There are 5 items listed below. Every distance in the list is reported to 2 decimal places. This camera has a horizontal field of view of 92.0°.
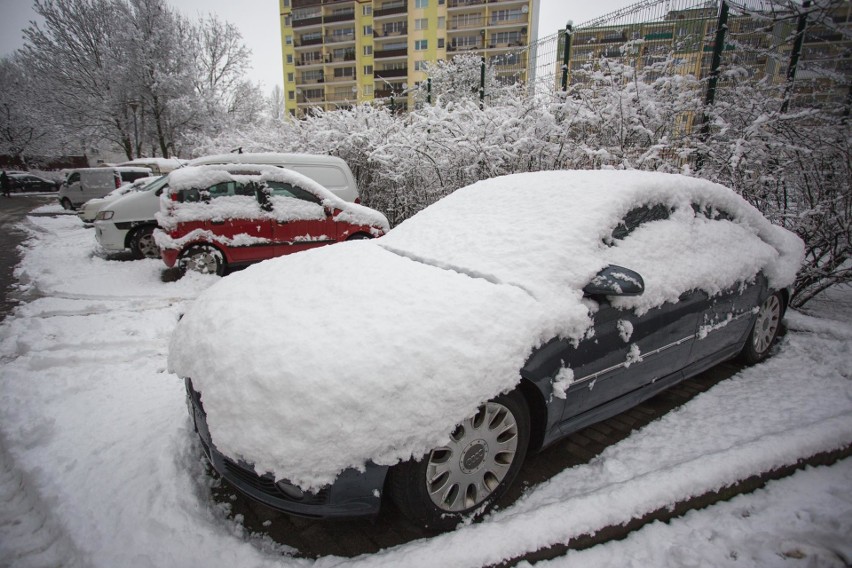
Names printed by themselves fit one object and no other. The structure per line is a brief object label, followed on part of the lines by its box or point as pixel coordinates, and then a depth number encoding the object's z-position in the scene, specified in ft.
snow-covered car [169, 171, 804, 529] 5.44
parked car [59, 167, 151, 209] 57.11
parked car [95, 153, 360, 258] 23.62
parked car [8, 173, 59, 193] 91.18
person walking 78.89
